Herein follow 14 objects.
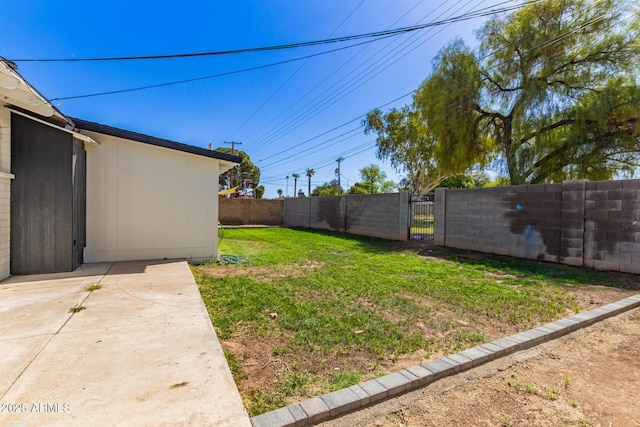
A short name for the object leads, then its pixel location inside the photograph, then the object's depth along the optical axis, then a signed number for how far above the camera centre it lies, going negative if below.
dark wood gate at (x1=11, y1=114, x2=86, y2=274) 4.23 +0.11
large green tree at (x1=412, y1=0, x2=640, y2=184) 9.41 +4.34
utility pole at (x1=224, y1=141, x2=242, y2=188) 30.35 +6.13
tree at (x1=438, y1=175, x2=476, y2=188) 32.53 +3.15
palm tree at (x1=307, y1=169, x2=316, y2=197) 49.64 +6.10
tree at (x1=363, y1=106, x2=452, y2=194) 20.80 +4.60
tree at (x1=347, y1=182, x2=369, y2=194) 45.83 +3.28
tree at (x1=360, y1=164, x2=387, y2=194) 46.12 +5.05
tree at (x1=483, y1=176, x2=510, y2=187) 13.28 +1.44
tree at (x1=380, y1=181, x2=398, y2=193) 47.00 +3.72
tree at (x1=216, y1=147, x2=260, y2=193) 37.06 +4.12
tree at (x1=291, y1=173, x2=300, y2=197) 57.34 +5.94
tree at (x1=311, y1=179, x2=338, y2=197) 50.07 +3.59
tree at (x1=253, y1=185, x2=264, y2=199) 40.52 +2.28
